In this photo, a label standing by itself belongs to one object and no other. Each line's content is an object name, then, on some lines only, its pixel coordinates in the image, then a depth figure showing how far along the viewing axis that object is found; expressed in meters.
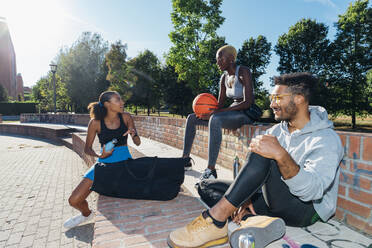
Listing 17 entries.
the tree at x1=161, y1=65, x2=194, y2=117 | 31.17
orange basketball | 3.92
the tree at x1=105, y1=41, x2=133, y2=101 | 32.22
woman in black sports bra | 3.13
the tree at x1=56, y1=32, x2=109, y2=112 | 31.09
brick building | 62.88
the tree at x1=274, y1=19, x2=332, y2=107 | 26.22
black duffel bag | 2.71
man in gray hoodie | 1.52
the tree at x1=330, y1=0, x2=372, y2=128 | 24.06
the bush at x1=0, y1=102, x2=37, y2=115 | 36.92
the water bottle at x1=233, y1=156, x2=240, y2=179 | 3.22
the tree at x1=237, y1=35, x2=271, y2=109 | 30.89
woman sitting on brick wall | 3.32
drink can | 1.52
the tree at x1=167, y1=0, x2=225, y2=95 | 22.77
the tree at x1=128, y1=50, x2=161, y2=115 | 35.94
